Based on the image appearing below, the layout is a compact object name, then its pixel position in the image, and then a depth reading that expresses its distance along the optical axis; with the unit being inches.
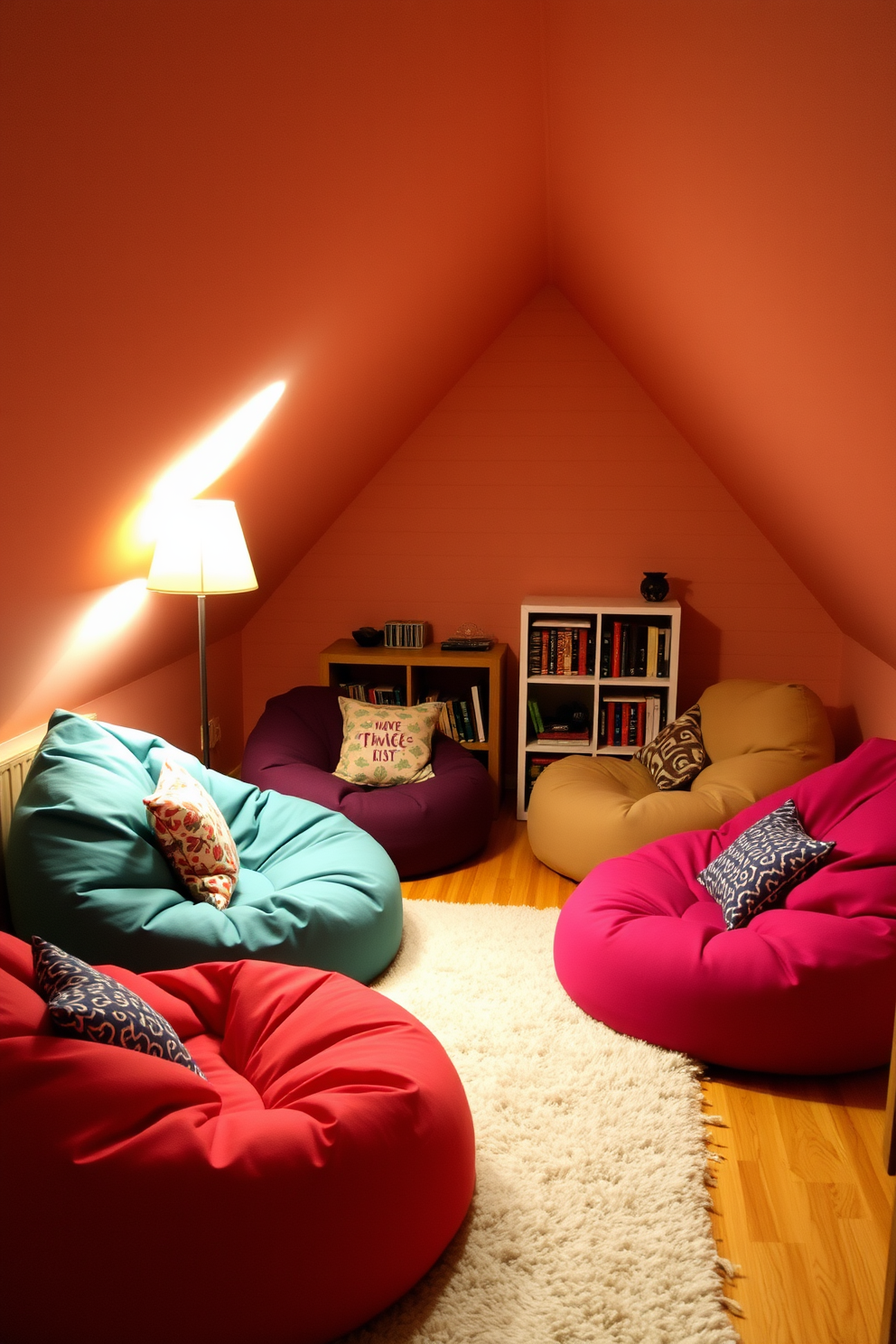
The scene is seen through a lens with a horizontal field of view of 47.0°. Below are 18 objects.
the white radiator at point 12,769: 126.4
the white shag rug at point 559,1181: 76.5
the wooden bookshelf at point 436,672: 189.3
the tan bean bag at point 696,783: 153.1
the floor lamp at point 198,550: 132.3
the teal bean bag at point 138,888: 111.7
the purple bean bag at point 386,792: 157.8
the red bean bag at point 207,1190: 65.6
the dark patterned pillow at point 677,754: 171.8
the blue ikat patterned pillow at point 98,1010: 75.0
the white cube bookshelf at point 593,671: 183.6
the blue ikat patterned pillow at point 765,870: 118.3
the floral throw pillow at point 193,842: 121.3
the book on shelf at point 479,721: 193.0
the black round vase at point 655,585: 189.6
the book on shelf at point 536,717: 192.7
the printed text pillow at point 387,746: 173.9
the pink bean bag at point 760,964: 104.1
